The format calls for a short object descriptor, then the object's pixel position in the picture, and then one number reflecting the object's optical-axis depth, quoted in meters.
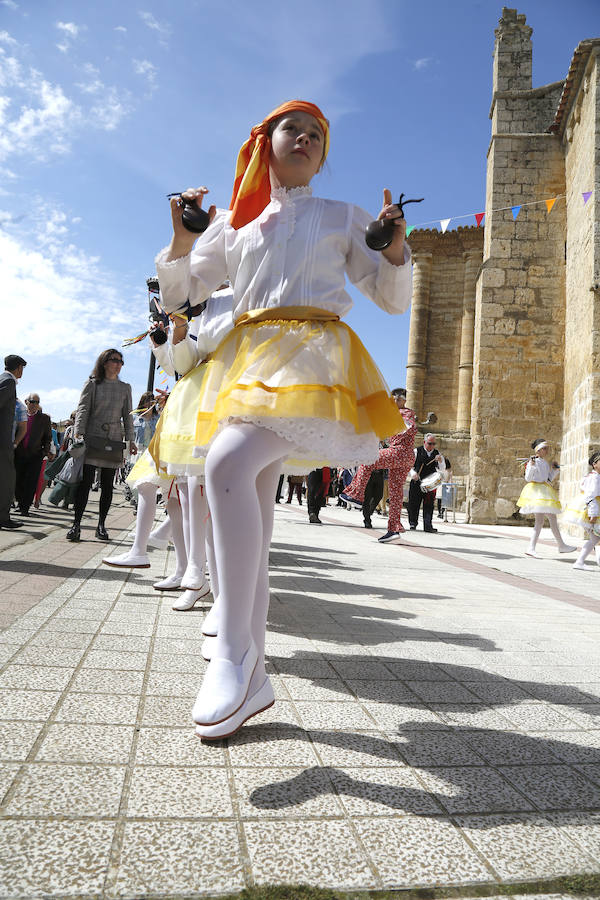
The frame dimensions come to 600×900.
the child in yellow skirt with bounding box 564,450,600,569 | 7.88
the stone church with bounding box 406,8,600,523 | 15.30
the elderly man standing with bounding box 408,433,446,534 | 12.33
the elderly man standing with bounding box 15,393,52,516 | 9.48
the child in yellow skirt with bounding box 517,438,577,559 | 9.13
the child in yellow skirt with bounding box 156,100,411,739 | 1.81
